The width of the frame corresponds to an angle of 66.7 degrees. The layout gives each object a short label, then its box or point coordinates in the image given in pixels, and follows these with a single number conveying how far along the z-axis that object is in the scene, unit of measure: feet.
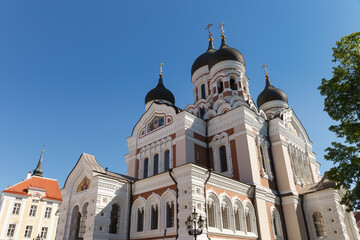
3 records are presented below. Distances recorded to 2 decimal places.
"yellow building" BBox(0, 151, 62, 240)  95.50
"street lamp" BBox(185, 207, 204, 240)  30.83
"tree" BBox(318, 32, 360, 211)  33.09
